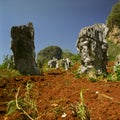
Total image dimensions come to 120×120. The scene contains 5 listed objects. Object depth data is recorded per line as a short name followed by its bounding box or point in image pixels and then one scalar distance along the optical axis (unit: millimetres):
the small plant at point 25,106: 2157
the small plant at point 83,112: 1866
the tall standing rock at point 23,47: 6617
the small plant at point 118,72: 5217
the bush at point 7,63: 6826
